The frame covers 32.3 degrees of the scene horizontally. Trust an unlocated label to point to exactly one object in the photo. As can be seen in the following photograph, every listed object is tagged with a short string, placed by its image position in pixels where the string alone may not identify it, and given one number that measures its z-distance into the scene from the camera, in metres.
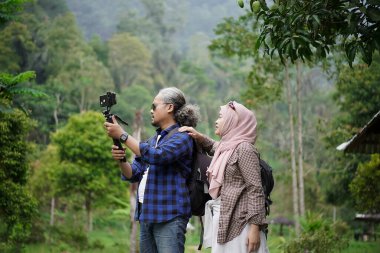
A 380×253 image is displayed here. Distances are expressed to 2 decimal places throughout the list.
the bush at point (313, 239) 13.62
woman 4.30
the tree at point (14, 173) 15.82
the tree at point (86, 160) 32.12
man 4.45
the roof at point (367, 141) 10.38
